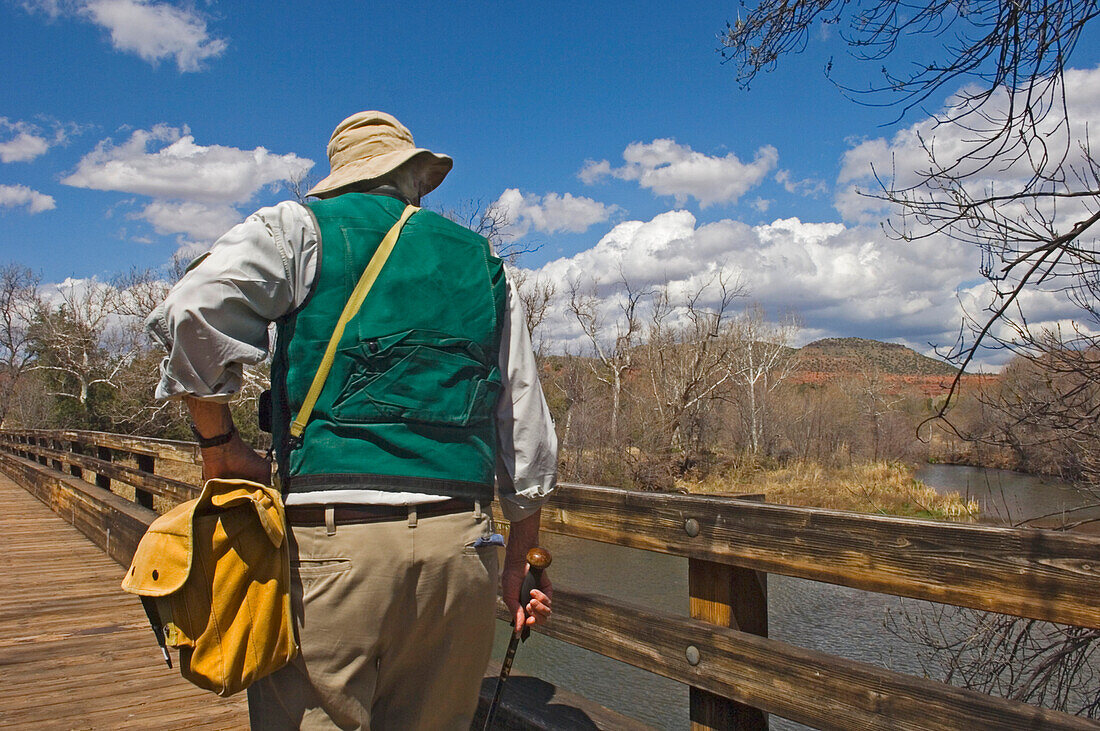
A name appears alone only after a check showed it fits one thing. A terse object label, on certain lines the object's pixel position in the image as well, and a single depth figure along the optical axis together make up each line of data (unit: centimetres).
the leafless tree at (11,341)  4797
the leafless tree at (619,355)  3431
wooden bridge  163
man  153
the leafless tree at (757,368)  3772
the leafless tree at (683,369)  3094
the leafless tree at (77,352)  4109
